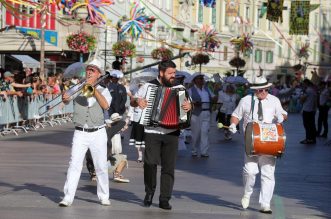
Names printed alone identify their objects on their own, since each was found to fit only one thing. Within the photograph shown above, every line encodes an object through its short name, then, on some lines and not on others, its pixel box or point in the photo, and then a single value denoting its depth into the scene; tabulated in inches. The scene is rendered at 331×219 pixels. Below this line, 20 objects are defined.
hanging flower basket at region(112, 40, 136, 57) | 1838.1
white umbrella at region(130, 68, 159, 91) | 996.9
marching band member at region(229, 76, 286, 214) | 499.5
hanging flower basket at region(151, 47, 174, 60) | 2084.2
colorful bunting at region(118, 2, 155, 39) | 1432.1
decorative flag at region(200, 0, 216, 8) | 1593.6
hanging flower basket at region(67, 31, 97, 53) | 1565.0
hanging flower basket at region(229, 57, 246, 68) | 2536.2
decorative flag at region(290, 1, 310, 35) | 1823.8
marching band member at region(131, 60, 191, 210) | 500.7
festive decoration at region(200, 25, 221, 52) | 2297.0
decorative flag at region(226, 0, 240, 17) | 2677.7
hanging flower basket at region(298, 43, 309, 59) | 3432.6
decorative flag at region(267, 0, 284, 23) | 1550.2
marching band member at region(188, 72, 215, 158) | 865.5
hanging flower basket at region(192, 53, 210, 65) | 2223.2
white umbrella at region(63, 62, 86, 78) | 1137.2
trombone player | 494.0
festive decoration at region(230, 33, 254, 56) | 2421.3
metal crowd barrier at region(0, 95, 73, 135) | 1092.5
